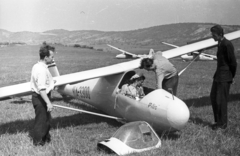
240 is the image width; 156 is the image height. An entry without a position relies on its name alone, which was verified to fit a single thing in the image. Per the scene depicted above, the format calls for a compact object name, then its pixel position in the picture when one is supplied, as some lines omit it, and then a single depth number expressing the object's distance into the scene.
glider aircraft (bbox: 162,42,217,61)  28.97
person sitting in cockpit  6.43
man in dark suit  6.30
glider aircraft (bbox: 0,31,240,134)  5.33
